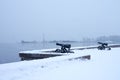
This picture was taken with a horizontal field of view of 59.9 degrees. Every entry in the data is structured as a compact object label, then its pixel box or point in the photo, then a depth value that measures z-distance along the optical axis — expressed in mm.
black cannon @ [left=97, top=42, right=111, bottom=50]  10897
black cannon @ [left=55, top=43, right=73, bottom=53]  7960
